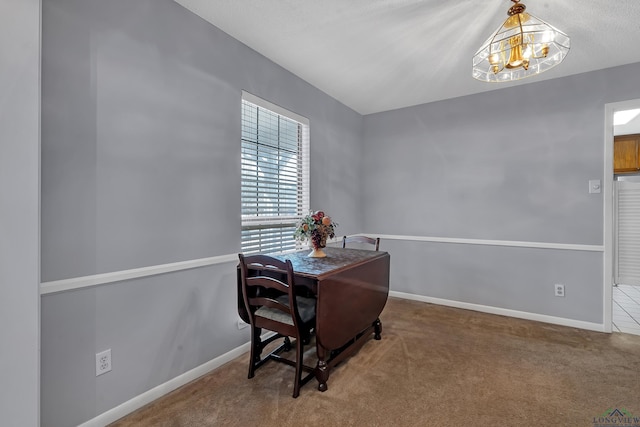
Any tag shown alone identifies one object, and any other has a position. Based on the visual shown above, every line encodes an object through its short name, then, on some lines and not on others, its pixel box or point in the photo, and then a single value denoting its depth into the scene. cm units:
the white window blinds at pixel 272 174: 245
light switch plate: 277
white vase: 234
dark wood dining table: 180
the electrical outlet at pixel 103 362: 154
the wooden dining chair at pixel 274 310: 177
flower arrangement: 233
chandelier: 170
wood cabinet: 452
